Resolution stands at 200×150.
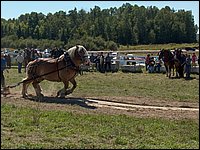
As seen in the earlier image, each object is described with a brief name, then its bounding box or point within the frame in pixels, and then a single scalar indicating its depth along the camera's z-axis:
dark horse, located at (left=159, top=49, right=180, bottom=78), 28.56
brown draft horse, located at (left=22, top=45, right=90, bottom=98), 15.88
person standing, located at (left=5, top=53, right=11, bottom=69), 35.33
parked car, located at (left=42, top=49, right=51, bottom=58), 39.41
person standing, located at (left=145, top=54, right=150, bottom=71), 32.60
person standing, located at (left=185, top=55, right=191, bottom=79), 27.59
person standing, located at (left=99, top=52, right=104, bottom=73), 33.03
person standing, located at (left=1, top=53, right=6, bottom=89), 16.18
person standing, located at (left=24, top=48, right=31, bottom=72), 33.28
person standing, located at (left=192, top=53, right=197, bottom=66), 31.15
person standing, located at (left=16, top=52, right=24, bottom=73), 31.46
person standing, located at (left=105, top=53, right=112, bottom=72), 33.12
